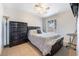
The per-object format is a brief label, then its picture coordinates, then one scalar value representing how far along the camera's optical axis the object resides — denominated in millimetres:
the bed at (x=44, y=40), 1886
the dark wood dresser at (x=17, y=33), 1932
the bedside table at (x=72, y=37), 1900
